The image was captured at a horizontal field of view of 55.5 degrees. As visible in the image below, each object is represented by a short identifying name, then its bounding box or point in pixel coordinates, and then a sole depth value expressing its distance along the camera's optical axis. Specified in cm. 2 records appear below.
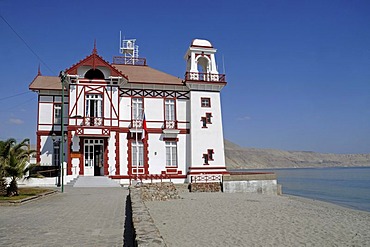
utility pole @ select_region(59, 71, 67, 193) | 2273
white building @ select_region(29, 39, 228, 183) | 2773
